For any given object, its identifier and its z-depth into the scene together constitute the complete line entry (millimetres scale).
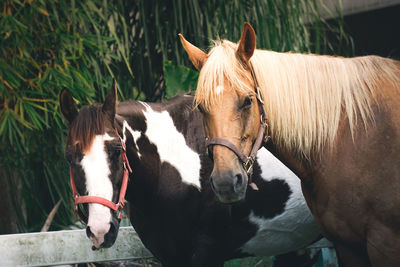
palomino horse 5997
